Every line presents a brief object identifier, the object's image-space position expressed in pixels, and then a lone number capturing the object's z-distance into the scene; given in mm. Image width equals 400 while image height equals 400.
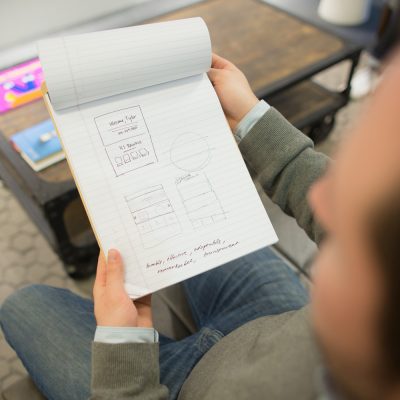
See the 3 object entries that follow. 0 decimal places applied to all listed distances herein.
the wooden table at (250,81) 999
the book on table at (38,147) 998
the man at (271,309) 218
